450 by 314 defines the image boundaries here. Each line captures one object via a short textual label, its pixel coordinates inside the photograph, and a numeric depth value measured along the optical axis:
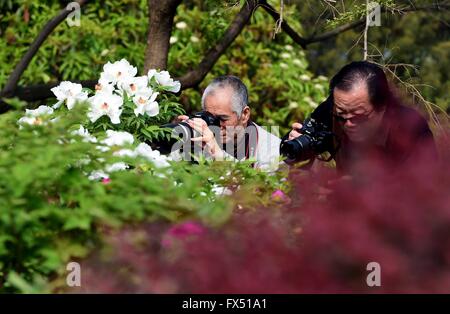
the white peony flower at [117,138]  6.45
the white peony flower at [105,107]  7.54
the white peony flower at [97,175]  5.88
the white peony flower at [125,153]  5.89
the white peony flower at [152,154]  6.54
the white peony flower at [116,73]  7.96
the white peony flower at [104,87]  7.76
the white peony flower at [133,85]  7.88
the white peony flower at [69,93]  7.84
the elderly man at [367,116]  7.40
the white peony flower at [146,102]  7.83
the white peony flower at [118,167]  6.13
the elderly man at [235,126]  8.63
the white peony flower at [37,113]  5.76
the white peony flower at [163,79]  8.27
